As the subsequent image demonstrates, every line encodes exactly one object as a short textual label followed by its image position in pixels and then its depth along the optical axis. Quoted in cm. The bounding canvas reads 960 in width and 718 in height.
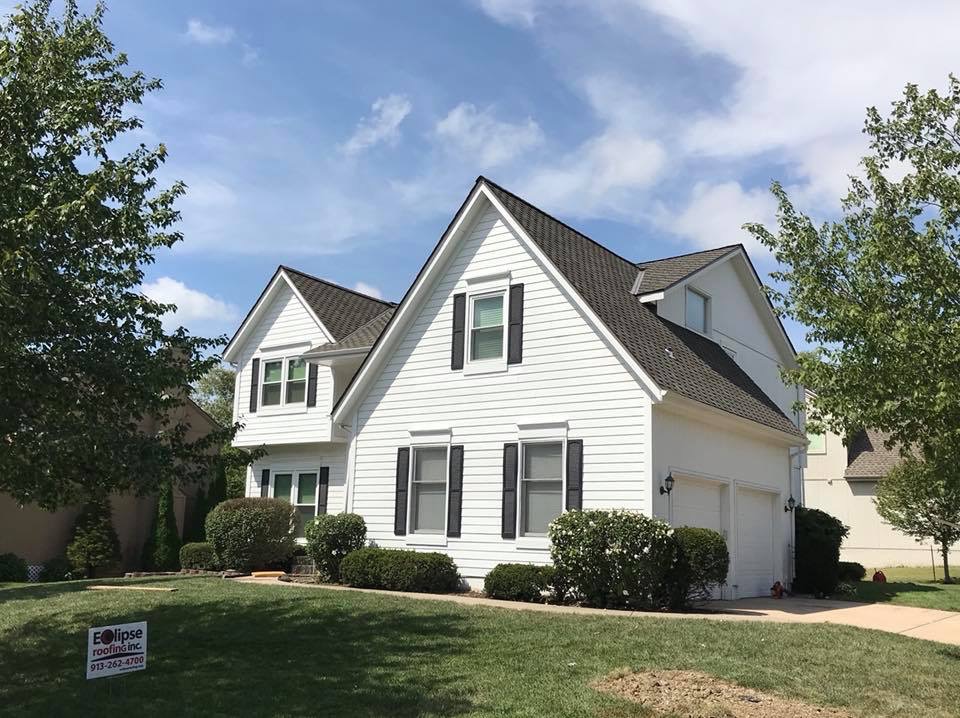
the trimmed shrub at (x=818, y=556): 1945
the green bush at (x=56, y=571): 2403
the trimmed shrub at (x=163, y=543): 2555
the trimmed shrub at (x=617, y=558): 1428
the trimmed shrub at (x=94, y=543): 2430
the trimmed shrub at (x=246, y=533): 2069
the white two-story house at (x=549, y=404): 1630
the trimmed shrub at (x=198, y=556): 2198
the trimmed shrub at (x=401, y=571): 1659
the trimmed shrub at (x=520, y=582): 1544
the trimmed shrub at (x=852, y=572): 2303
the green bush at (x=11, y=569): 2275
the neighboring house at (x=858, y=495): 3462
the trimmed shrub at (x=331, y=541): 1844
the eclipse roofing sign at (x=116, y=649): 799
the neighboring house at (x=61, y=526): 2391
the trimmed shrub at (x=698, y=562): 1431
